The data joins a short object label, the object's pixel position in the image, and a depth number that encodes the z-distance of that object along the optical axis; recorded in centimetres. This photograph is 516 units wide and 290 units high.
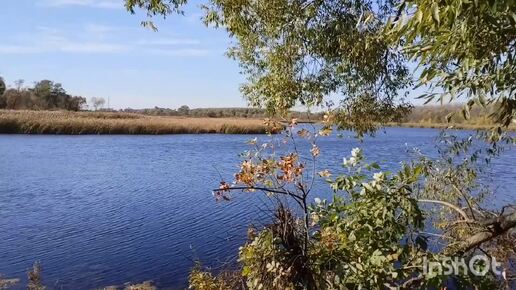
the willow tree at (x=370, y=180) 221
